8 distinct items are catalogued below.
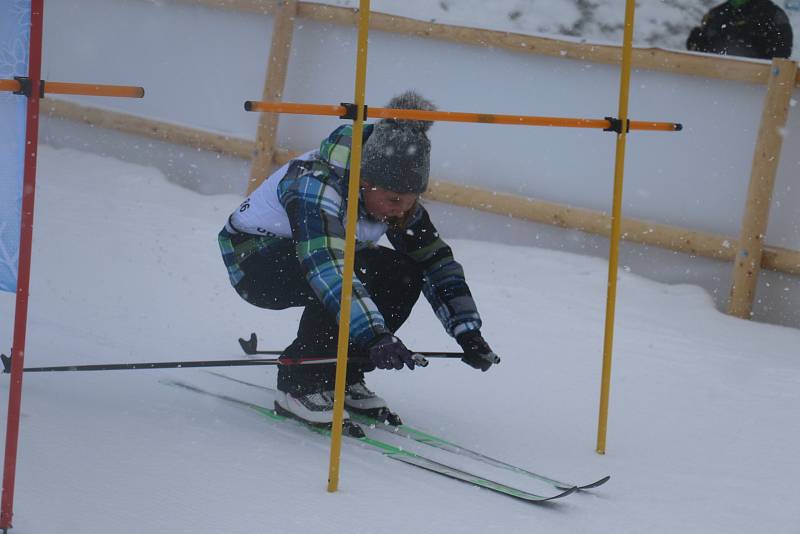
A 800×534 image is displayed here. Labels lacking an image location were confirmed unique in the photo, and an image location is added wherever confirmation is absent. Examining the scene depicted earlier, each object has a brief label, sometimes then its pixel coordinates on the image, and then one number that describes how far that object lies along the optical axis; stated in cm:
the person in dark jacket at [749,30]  1178
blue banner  461
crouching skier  565
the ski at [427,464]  538
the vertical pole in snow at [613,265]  627
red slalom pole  433
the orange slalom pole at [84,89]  437
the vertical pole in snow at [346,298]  502
